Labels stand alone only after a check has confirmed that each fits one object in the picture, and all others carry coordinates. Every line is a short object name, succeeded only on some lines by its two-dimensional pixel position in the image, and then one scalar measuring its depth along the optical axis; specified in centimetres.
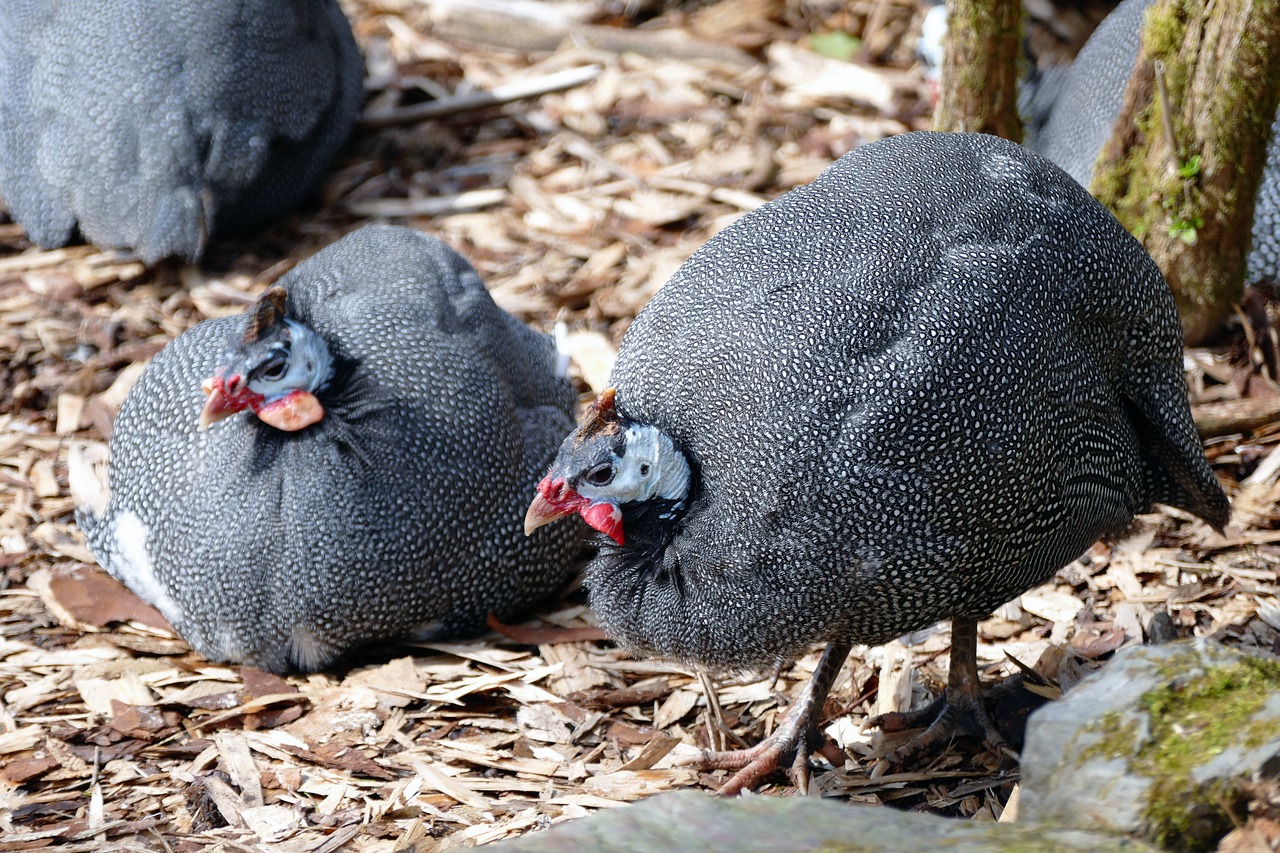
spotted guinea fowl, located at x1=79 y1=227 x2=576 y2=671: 693
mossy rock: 388
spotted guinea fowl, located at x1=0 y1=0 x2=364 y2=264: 994
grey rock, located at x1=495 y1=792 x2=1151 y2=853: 381
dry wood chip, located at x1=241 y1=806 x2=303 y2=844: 591
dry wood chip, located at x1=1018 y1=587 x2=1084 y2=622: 714
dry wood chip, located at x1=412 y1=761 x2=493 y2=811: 609
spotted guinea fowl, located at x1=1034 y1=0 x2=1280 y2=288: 927
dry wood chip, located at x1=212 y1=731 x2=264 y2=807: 623
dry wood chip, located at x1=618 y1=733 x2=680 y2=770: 637
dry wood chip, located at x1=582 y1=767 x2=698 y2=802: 610
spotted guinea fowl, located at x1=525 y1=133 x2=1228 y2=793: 527
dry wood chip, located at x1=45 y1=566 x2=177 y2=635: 755
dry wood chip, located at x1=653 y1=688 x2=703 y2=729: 682
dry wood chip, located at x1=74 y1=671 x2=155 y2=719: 691
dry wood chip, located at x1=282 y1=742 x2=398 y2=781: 635
